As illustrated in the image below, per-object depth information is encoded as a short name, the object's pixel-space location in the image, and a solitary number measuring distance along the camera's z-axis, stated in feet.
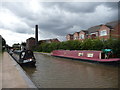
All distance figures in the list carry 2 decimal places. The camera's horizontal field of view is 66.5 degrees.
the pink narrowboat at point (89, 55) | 30.27
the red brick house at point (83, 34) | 78.91
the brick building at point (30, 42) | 159.00
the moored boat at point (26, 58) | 28.84
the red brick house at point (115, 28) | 61.33
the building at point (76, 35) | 87.75
